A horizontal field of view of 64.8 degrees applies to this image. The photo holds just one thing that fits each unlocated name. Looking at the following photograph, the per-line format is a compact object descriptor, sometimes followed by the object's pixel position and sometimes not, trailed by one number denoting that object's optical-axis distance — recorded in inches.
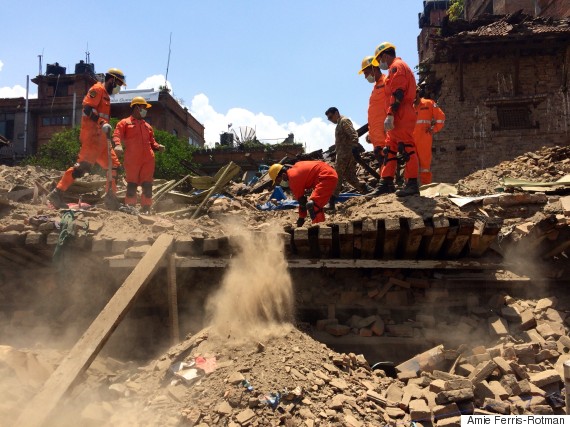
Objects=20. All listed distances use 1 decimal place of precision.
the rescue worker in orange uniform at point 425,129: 305.9
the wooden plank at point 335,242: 188.2
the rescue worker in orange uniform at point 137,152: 271.7
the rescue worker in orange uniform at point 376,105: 268.4
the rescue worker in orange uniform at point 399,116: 223.9
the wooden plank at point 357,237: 185.6
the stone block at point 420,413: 142.9
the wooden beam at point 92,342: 134.6
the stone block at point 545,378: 151.3
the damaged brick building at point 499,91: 537.6
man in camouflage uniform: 299.1
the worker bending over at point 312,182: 243.4
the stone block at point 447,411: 141.5
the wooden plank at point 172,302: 195.0
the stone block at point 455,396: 143.2
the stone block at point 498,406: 144.3
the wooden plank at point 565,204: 201.5
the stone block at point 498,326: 181.8
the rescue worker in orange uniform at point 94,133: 264.2
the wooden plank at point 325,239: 186.9
